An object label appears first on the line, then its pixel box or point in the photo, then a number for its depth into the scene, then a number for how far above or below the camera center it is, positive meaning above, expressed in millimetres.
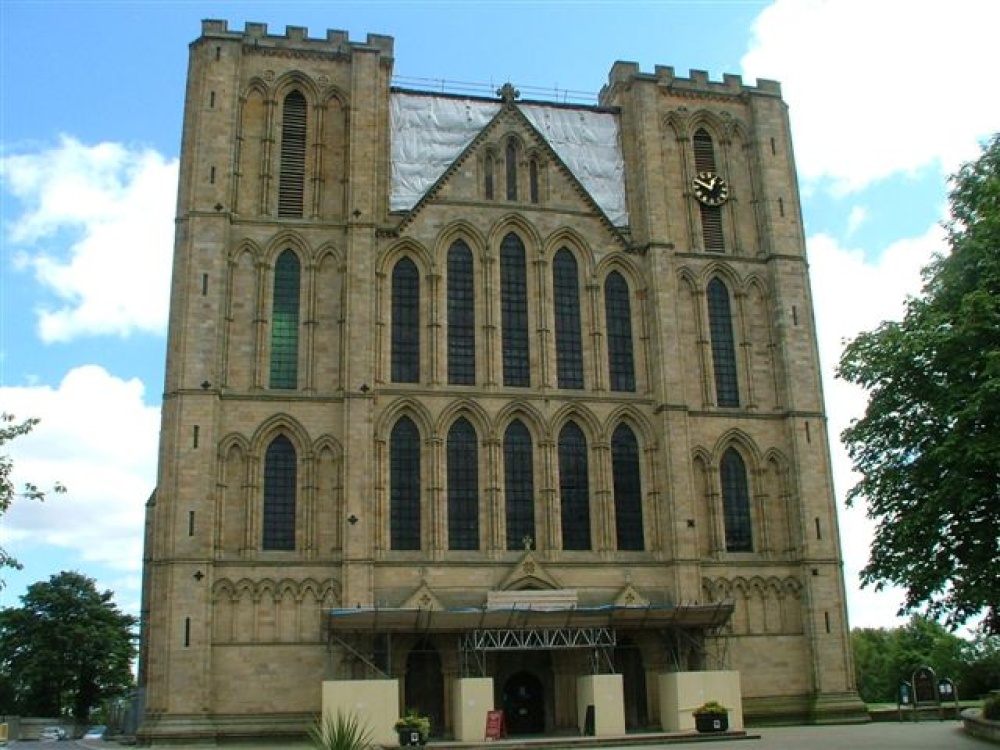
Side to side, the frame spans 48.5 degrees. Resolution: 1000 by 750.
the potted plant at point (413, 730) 28938 -834
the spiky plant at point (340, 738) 16078 -555
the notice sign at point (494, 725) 31031 -812
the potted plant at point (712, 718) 31844 -802
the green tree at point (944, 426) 23719 +5686
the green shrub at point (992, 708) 29005 -665
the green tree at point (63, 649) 65750 +3257
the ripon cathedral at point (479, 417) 33750 +8990
